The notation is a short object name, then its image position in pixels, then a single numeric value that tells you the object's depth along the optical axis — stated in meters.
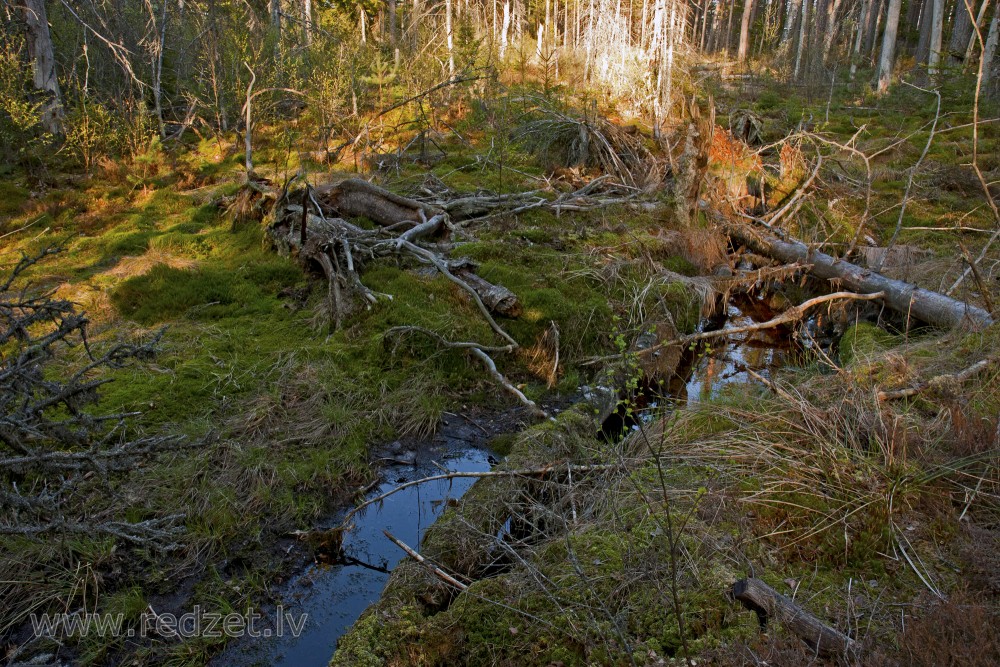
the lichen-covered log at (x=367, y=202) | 8.26
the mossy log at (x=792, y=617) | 2.17
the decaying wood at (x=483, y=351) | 5.57
